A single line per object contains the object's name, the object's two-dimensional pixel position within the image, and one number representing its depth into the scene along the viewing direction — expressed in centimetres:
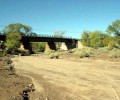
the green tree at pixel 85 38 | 5381
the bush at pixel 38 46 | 6223
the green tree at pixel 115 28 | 3949
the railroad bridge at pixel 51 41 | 4659
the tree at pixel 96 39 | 5086
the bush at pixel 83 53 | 2489
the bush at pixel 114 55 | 2298
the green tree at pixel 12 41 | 3664
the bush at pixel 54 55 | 2646
